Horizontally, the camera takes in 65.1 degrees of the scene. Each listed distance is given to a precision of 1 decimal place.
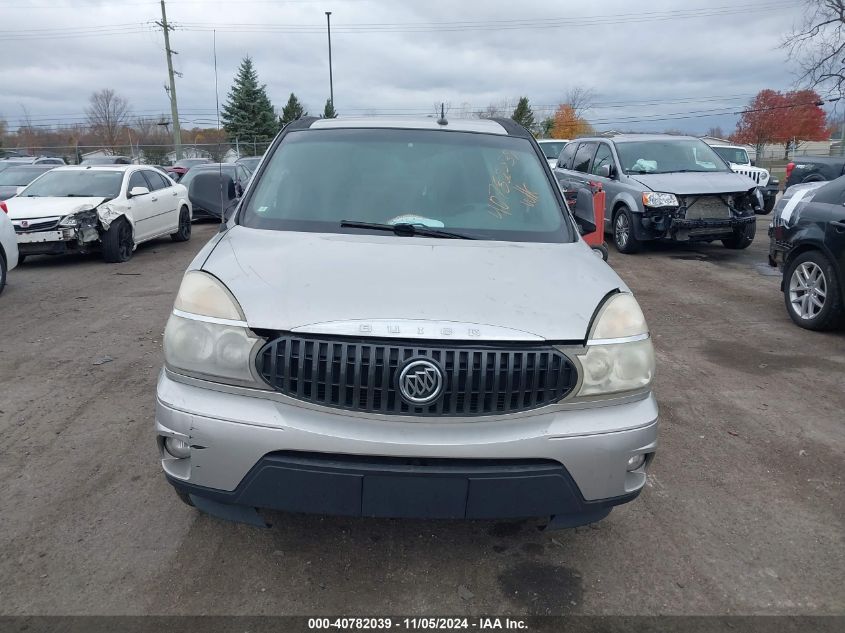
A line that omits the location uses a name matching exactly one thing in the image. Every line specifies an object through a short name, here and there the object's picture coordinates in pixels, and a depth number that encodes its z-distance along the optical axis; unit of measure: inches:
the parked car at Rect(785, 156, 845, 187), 622.2
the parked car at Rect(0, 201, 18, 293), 324.5
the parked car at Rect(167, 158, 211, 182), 852.0
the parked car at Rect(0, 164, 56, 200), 576.1
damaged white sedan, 394.3
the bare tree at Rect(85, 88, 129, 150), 2110.0
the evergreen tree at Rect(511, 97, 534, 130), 2318.2
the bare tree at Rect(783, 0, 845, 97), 1180.5
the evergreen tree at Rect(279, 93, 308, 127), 2229.3
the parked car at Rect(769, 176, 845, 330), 241.9
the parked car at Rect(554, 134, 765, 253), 408.8
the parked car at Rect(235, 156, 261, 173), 719.7
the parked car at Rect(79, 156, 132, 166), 1111.7
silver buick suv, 92.4
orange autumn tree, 2338.8
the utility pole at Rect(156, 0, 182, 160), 1192.8
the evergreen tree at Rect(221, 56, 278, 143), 1567.4
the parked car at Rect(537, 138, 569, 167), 858.8
